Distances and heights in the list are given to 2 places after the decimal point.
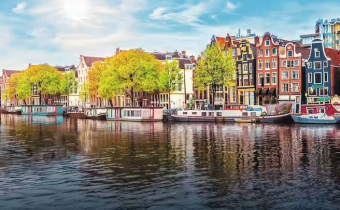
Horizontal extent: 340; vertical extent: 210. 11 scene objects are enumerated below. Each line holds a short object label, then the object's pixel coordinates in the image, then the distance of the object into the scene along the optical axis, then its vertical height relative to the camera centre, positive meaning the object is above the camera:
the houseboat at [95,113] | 92.12 -2.05
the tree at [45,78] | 135.88 +8.06
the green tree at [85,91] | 127.97 +3.89
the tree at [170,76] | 96.94 +5.97
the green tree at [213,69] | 81.50 +6.25
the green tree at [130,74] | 91.81 +6.16
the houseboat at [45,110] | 119.81 -1.63
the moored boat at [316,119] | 66.25 -2.72
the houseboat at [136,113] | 81.94 -1.96
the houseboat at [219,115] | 74.00 -2.22
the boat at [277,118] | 70.69 -2.68
